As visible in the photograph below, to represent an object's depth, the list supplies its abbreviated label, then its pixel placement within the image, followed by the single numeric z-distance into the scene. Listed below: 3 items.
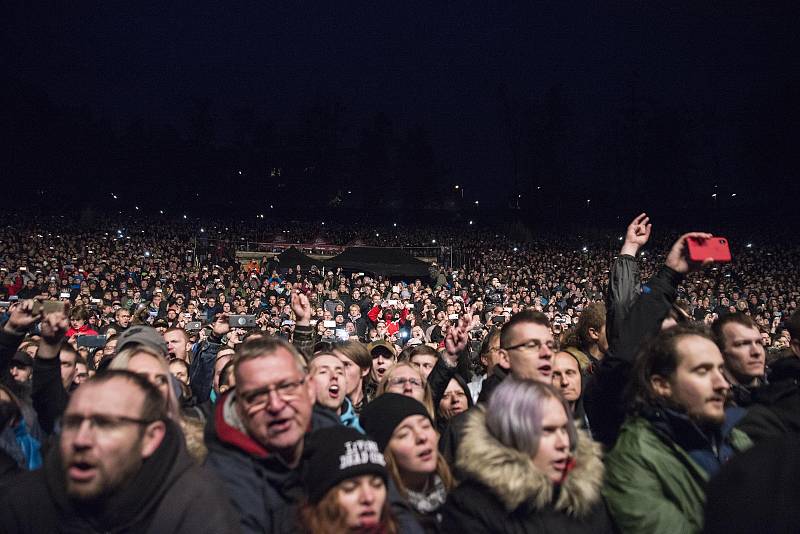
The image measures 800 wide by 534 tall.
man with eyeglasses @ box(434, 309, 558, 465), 3.47
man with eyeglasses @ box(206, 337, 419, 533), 2.19
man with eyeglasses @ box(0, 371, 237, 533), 1.98
